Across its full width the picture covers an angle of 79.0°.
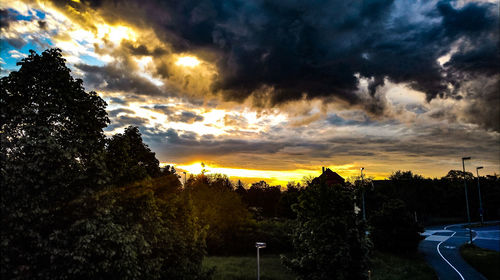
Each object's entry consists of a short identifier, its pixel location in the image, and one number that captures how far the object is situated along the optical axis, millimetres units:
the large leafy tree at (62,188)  11234
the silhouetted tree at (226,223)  44281
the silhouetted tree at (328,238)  14516
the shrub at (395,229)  40031
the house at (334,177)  69625
